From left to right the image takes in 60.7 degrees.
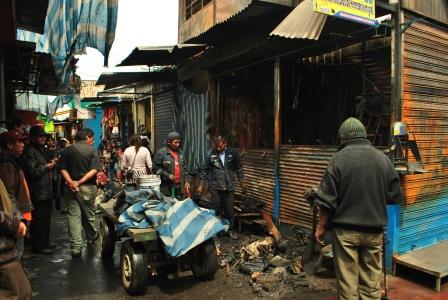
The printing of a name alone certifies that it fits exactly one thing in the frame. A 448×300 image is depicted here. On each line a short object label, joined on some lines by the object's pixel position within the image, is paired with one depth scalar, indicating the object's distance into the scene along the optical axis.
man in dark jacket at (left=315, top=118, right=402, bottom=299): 3.67
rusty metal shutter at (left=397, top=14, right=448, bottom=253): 5.61
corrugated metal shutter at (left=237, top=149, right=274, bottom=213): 7.86
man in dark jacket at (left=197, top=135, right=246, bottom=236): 7.35
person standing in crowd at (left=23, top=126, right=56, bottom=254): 6.43
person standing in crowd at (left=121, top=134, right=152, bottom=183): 8.10
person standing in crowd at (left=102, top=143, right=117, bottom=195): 13.27
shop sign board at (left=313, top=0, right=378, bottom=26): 4.53
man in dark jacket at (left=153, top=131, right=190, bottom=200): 7.10
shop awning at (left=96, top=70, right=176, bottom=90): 11.53
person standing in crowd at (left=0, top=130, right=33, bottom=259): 4.44
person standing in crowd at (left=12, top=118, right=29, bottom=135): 7.43
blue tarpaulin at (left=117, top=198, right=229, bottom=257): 4.60
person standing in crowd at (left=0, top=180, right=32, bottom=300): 3.06
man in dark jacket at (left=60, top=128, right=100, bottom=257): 6.44
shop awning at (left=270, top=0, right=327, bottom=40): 5.14
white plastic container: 6.44
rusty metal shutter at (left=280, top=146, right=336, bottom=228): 6.69
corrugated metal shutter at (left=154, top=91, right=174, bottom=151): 12.47
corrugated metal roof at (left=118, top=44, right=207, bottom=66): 8.83
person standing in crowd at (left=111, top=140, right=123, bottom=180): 13.11
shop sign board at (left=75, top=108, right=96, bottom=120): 21.30
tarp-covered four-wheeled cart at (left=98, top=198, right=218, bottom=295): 4.75
